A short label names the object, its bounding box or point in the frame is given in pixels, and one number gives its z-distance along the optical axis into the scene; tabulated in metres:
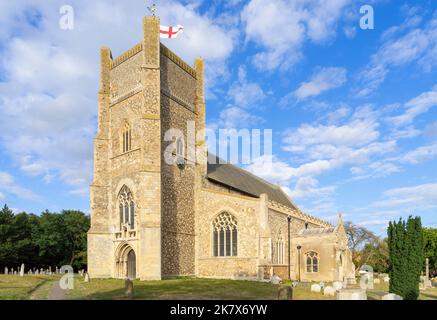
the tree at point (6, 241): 52.19
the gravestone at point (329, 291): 19.72
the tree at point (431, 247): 59.59
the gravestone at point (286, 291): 15.61
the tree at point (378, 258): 55.53
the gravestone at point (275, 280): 27.83
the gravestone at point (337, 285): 20.53
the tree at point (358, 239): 60.84
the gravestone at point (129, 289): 17.41
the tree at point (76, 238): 62.25
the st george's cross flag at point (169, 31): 30.44
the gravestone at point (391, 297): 15.85
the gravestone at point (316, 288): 21.29
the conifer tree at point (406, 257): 20.23
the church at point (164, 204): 28.77
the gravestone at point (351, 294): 15.21
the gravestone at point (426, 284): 33.91
